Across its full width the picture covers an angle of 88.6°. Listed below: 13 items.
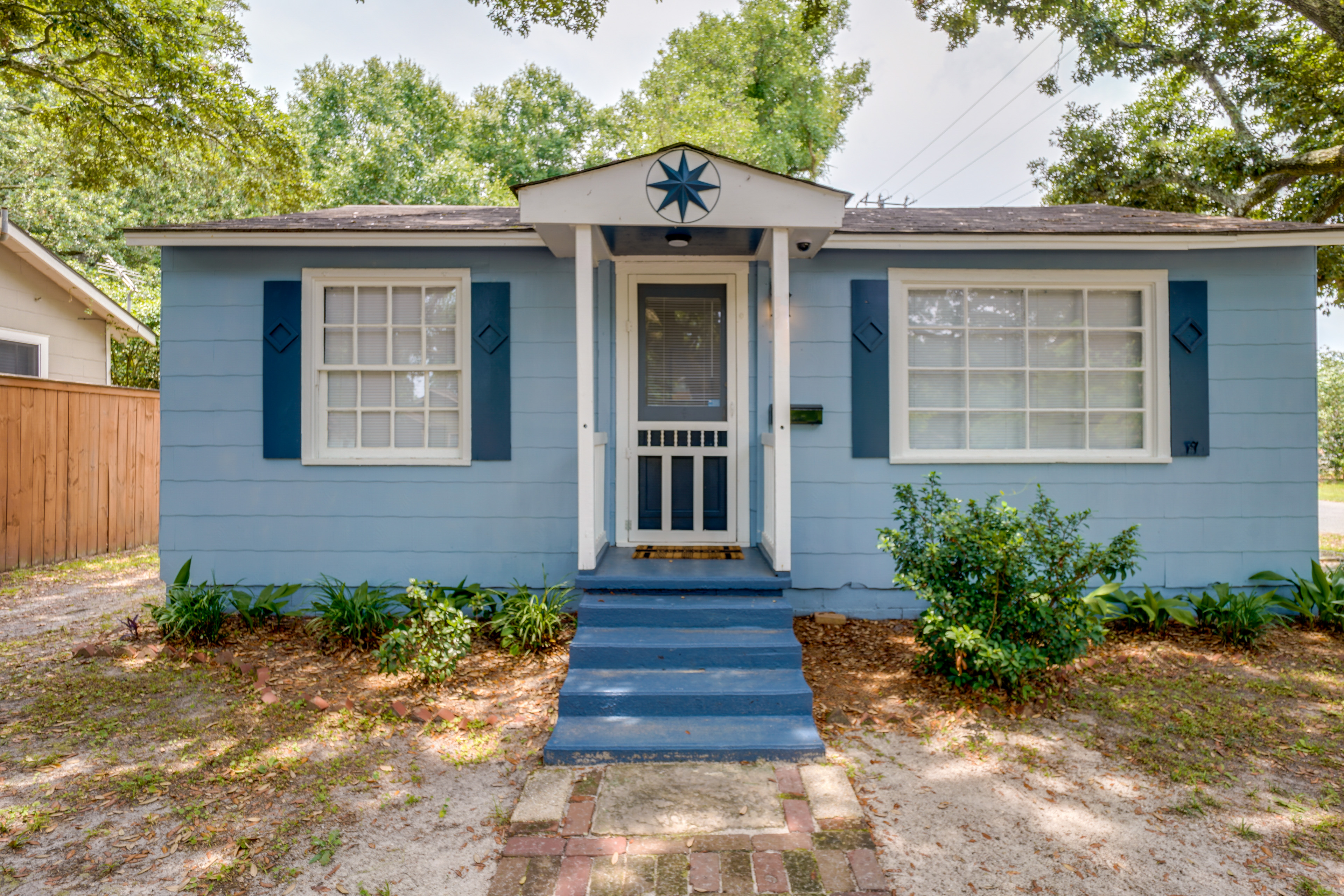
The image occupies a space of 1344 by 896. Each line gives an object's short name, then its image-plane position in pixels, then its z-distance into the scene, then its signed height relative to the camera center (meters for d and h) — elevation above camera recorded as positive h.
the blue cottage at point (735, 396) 4.61 +0.36
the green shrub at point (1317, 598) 4.46 -1.00
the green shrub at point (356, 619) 4.21 -1.05
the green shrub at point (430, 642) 3.56 -1.02
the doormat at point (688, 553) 4.41 -0.68
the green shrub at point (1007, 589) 3.25 -0.69
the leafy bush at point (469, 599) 4.34 -0.96
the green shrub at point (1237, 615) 4.19 -1.05
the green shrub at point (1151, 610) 4.39 -1.05
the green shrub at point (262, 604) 4.51 -1.02
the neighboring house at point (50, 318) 7.47 +1.60
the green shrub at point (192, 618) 4.25 -1.04
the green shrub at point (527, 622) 4.07 -1.03
